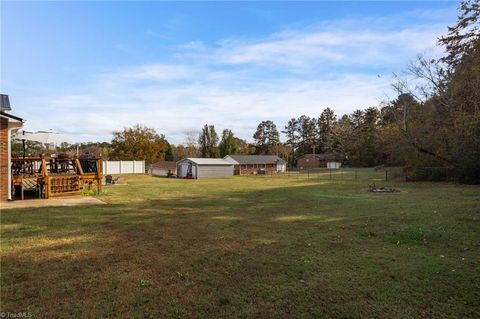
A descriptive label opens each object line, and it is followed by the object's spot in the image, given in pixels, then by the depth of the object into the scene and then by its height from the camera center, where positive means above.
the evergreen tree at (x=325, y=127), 82.71 +9.41
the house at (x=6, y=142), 13.09 +1.05
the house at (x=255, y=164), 50.03 -0.09
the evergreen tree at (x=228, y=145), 64.44 +3.81
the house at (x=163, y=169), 44.91 -0.62
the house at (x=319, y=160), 74.99 +0.53
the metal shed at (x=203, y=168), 40.25 -0.51
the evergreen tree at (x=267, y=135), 84.04 +7.67
